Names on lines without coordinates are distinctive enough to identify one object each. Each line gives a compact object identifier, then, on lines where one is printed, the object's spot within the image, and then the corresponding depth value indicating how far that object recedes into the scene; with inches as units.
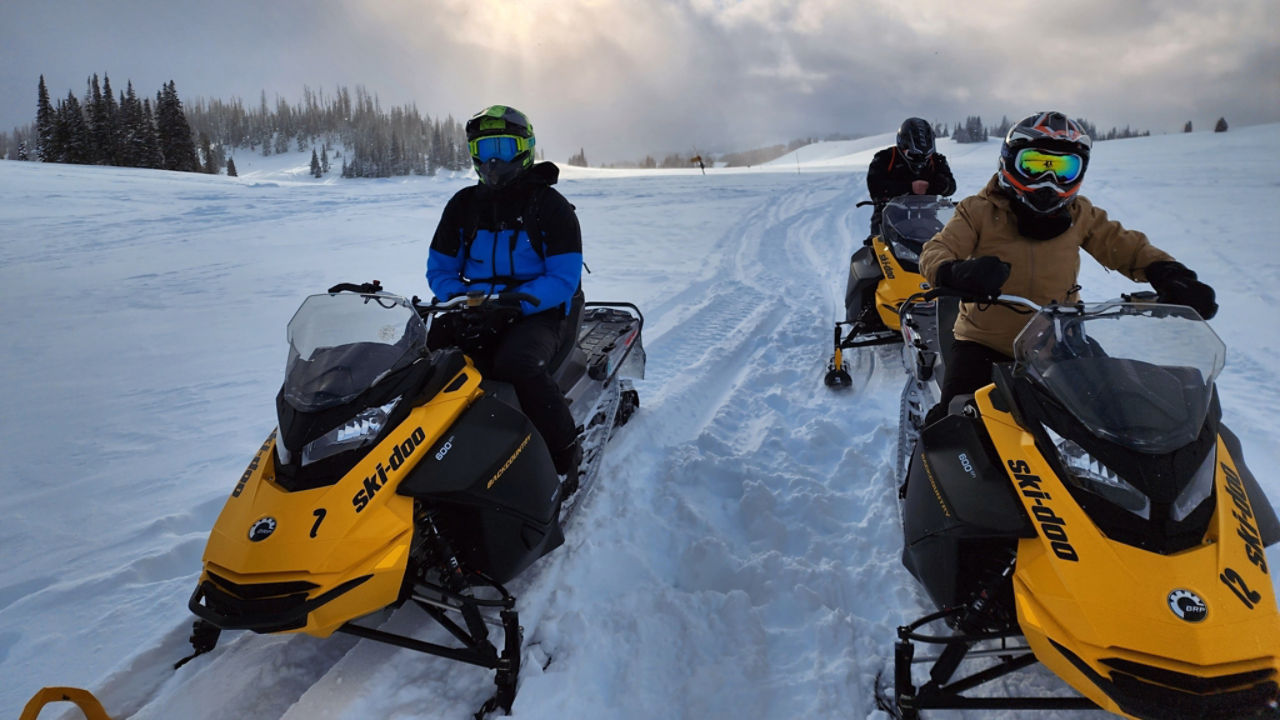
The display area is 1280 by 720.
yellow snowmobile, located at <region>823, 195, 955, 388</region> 205.9
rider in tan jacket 106.1
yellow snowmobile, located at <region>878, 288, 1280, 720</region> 60.8
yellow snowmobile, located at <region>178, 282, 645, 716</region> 77.4
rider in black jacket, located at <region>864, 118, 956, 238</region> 258.8
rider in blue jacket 131.1
